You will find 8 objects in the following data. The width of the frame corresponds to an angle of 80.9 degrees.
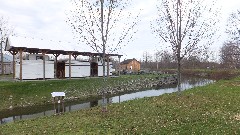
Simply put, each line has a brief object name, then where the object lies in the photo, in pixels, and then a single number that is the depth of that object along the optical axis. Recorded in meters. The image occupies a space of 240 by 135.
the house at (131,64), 56.75
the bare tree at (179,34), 9.08
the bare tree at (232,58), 29.59
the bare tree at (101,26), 7.50
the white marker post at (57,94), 9.41
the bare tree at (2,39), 27.86
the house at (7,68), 30.11
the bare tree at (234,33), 26.48
